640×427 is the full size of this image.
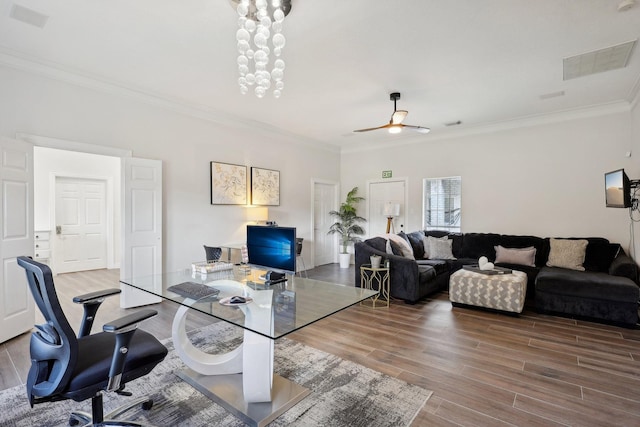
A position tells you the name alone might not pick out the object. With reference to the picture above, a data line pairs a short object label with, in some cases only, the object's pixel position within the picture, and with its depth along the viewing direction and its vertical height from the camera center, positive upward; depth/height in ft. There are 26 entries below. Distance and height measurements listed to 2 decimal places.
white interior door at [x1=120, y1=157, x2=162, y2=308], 13.10 -0.50
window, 20.24 +0.56
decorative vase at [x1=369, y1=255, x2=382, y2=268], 14.26 -2.27
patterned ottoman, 12.36 -3.24
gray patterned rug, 6.27 -4.19
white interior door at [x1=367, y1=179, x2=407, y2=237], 22.49 +0.82
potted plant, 23.95 -0.98
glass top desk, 5.75 -1.92
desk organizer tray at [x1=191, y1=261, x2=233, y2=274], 9.15 -1.66
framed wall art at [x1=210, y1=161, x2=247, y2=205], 16.42 +1.55
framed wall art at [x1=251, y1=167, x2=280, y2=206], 18.43 +1.52
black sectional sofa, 11.48 -2.71
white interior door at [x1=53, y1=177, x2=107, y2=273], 21.59 -0.91
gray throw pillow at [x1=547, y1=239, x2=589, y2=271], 14.64 -2.05
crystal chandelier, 6.97 +4.20
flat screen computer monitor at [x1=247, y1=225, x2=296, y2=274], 7.63 -0.91
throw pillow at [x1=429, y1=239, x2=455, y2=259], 18.17 -2.21
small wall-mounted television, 12.07 +0.86
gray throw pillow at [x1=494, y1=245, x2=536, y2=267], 15.71 -2.29
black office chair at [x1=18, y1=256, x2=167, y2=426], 4.76 -2.47
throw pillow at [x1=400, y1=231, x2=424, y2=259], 18.33 -1.93
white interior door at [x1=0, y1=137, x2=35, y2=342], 9.98 -0.66
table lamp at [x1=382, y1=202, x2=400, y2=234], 21.82 +0.10
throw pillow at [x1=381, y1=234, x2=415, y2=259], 16.10 -1.76
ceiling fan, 13.53 +4.02
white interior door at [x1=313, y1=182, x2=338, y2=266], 23.59 -0.79
